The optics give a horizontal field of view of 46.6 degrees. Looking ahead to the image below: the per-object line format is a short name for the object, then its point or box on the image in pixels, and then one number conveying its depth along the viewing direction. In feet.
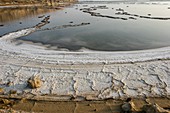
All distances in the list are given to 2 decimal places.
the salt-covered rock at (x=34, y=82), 32.04
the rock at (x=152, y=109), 23.20
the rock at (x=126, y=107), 25.29
